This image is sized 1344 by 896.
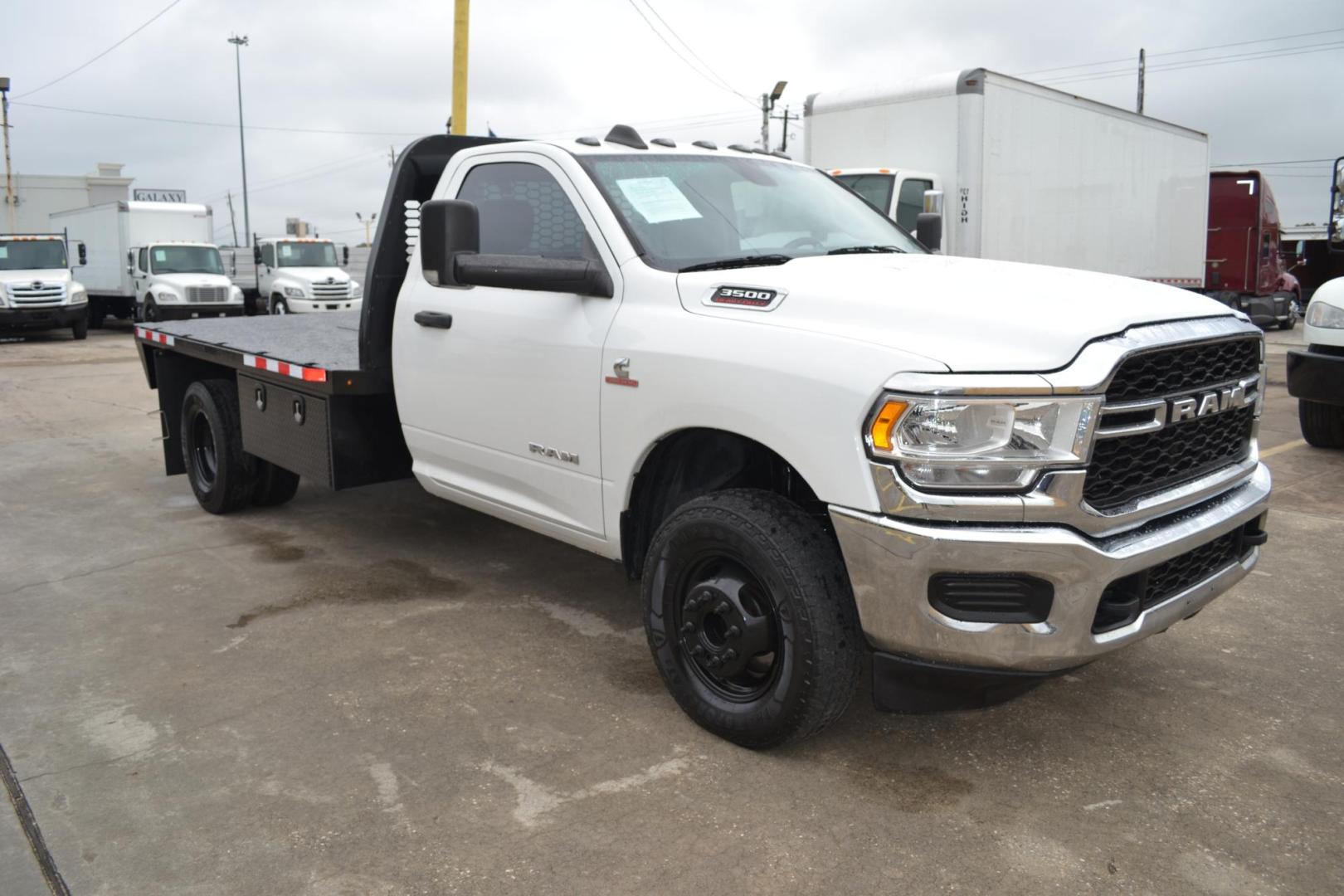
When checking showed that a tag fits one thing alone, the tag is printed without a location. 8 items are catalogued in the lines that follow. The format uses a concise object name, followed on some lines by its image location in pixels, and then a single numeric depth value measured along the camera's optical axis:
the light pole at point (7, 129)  38.25
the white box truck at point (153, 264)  22.97
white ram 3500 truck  2.85
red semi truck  21.30
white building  39.88
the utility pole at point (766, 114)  42.25
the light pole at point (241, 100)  48.88
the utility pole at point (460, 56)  12.32
